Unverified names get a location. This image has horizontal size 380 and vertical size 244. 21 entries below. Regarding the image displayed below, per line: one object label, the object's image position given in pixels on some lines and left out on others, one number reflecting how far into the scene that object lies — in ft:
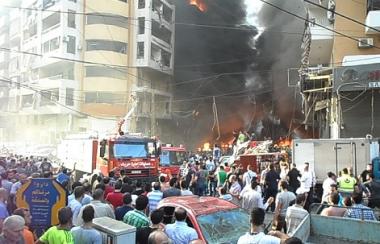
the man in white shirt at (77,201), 20.97
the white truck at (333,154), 44.24
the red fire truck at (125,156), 50.62
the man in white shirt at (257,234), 13.51
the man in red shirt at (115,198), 23.85
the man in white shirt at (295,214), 21.34
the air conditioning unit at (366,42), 68.51
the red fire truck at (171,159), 64.80
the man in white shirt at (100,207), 19.33
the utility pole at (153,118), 144.25
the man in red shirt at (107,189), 26.19
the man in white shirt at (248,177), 38.33
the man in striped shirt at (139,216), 17.08
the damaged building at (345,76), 54.80
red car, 17.15
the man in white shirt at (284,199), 26.29
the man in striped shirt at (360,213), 21.96
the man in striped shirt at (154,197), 23.89
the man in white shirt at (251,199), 27.61
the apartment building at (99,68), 135.95
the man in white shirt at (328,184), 34.39
